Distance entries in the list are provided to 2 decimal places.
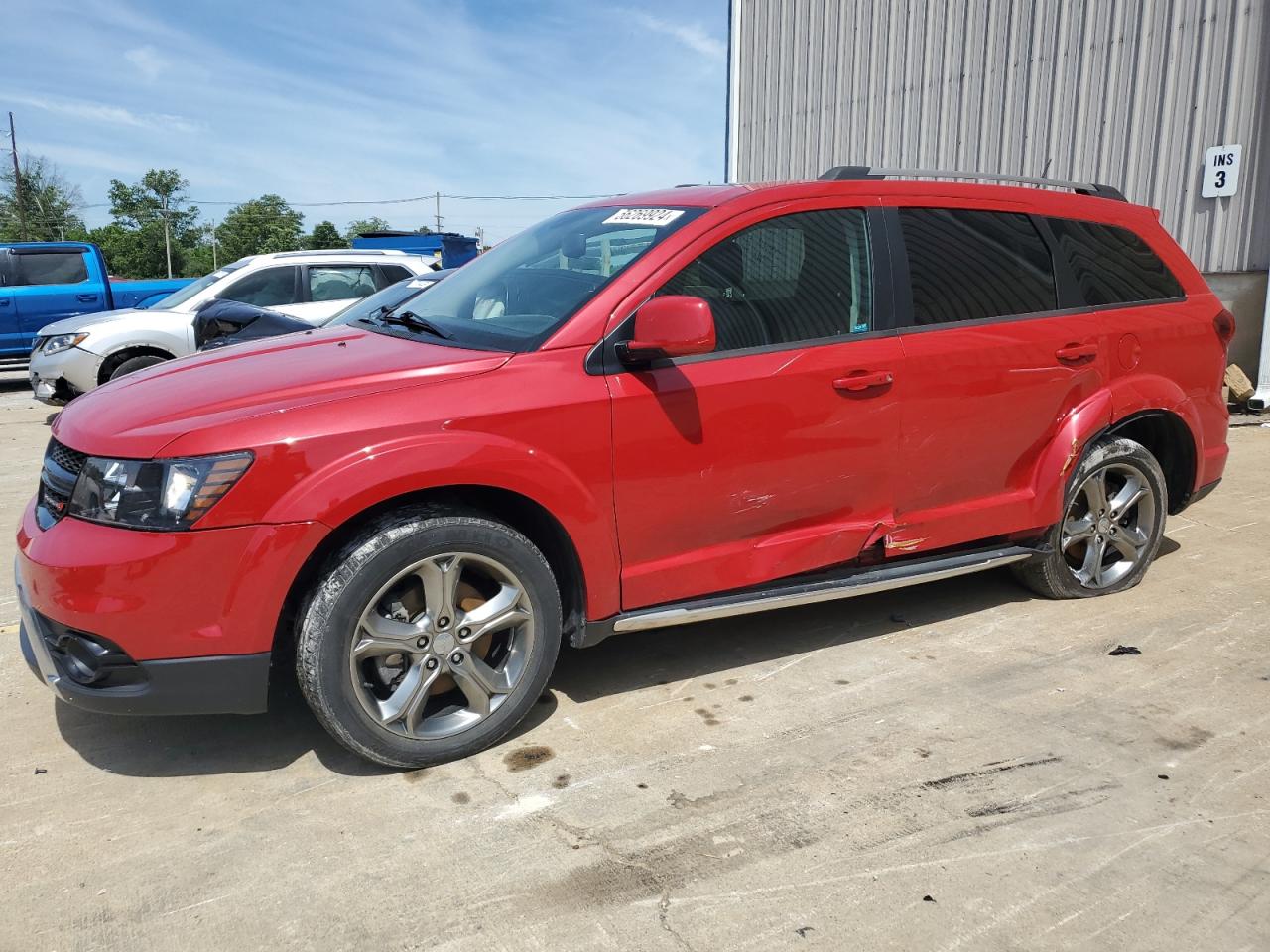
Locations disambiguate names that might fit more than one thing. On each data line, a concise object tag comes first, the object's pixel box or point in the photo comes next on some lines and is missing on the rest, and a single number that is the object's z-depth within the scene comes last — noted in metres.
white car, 9.62
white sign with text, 9.50
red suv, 2.78
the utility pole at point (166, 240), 73.50
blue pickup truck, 13.21
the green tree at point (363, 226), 88.06
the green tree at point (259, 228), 86.62
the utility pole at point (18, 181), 48.74
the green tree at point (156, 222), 77.50
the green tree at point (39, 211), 73.00
